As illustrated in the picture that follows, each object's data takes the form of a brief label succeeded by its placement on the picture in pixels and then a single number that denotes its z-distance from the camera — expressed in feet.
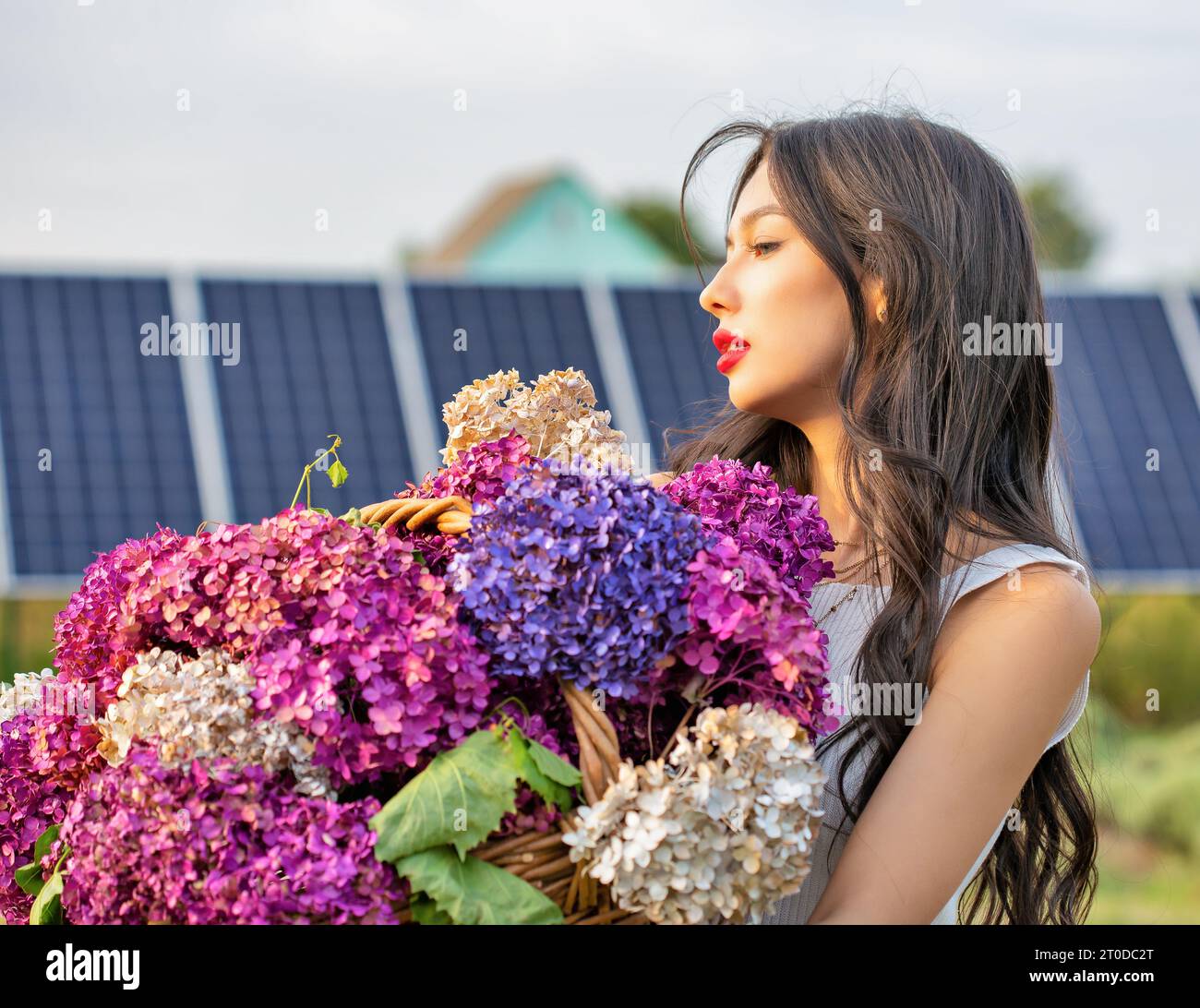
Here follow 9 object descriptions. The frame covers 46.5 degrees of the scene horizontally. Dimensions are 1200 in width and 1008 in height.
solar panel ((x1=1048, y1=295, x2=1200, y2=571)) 31.60
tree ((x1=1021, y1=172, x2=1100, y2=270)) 107.55
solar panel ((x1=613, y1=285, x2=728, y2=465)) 31.14
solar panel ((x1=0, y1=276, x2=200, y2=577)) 27.40
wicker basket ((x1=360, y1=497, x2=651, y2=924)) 5.21
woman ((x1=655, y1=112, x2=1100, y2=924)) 7.20
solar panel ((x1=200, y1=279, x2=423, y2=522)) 28.73
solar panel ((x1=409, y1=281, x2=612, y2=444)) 31.32
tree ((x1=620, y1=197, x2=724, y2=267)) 114.01
